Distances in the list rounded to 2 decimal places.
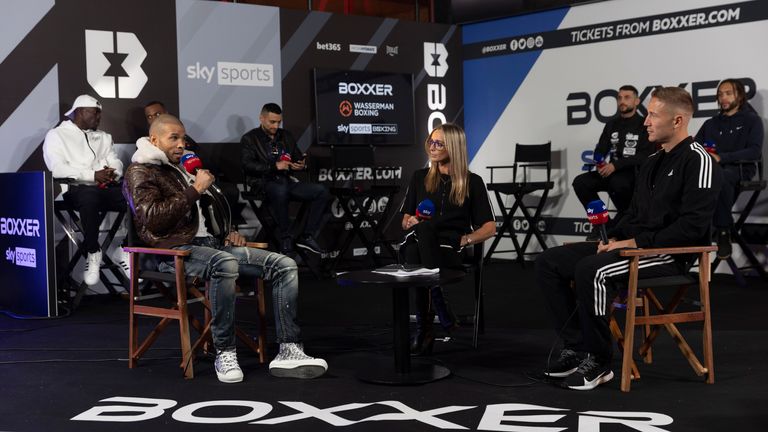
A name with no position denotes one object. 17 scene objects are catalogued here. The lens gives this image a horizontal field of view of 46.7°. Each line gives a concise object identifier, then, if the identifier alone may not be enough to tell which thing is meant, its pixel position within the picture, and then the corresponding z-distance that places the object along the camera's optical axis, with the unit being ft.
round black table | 12.46
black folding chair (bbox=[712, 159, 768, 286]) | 21.93
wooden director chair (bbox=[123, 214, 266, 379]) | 13.19
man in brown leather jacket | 13.14
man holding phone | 24.11
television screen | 27.25
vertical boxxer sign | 29.99
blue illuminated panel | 19.27
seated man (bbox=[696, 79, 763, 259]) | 21.62
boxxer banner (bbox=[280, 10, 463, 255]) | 26.91
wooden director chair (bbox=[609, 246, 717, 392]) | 11.93
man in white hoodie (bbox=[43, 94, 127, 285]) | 20.54
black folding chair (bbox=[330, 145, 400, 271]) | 25.63
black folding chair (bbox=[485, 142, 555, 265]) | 26.20
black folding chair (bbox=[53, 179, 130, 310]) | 20.95
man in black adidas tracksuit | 12.05
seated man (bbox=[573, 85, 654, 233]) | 23.72
